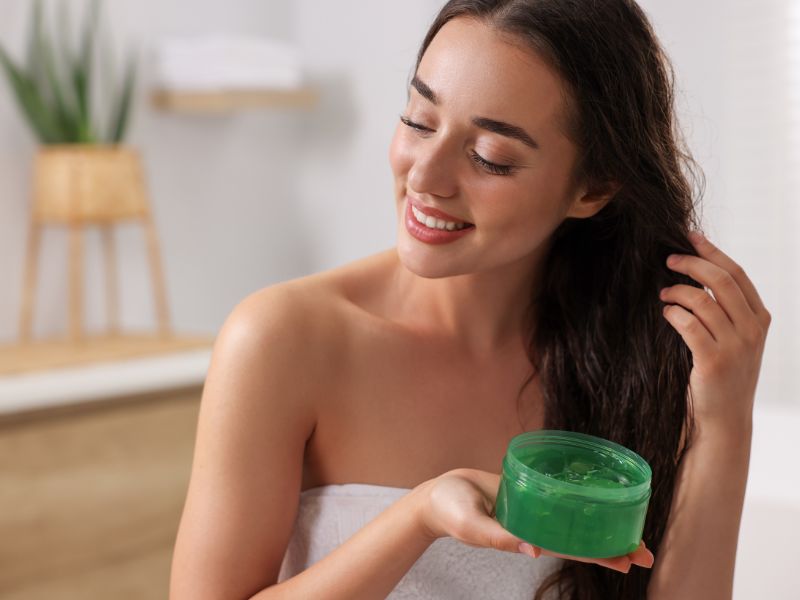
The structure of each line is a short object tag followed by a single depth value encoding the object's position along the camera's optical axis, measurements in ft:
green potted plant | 8.75
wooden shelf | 9.57
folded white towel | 9.61
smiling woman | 3.68
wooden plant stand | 8.76
